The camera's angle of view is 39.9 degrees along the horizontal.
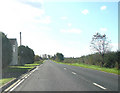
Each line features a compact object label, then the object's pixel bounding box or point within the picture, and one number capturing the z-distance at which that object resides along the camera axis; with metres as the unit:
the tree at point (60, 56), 100.91
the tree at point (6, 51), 19.33
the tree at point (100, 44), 29.45
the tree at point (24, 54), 52.50
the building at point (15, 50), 42.50
